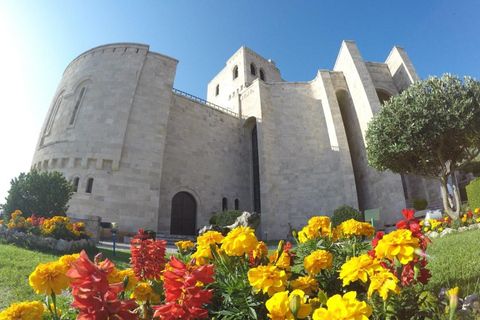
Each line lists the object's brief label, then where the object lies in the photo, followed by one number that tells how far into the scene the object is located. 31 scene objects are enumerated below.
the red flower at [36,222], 9.03
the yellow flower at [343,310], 1.17
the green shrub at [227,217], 16.17
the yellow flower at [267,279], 1.69
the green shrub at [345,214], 14.37
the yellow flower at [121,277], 1.97
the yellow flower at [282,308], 1.42
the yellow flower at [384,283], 1.55
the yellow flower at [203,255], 2.24
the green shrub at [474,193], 11.81
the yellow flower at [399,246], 1.70
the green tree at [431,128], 10.99
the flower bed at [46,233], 8.41
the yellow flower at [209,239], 2.24
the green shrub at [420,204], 16.45
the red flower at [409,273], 1.83
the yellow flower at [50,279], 1.66
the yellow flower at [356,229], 3.03
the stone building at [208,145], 15.77
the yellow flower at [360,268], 1.74
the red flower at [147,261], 2.33
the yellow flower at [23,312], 1.53
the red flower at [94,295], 1.14
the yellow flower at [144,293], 1.89
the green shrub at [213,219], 17.64
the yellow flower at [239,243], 1.94
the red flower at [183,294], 1.40
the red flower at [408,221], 2.10
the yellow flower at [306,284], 2.02
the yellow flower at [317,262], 2.19
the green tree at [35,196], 10.74
